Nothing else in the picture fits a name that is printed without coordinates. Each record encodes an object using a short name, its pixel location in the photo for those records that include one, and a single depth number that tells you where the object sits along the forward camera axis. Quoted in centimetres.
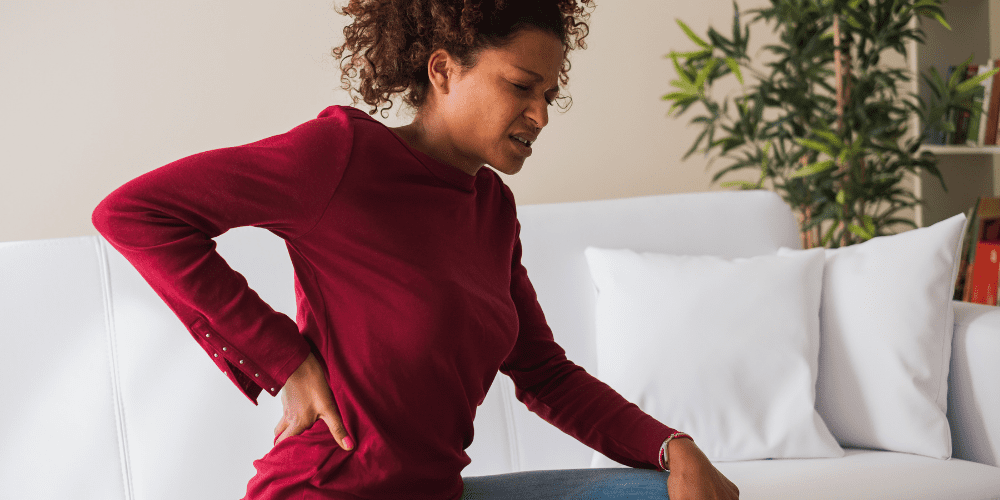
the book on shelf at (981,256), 230
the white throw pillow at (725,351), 151
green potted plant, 218
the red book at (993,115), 240
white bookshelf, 257
